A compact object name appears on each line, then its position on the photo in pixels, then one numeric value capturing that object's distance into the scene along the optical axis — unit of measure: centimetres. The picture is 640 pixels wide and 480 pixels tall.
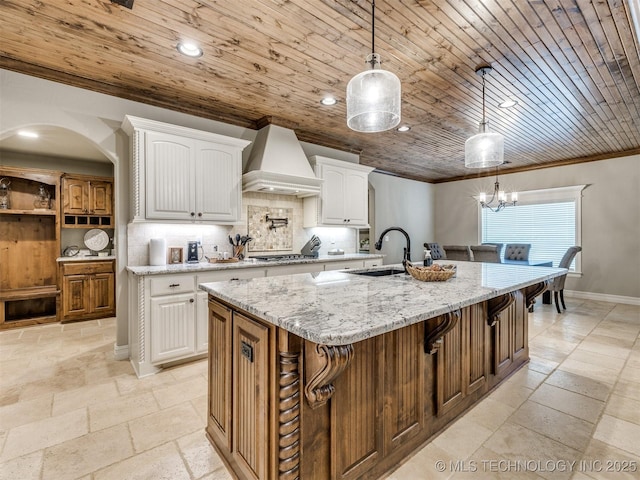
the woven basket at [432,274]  213
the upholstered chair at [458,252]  626
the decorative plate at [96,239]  508
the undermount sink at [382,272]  269
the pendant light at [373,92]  169
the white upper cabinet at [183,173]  302
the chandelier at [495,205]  686
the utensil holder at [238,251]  381
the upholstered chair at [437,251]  647
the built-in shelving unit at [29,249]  439
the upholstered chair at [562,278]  486
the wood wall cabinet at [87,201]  470
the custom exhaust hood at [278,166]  373
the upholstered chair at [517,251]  601
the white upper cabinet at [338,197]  449
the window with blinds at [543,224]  611
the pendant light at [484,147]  268
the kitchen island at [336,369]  129
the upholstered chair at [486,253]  585
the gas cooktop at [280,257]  395
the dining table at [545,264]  544
